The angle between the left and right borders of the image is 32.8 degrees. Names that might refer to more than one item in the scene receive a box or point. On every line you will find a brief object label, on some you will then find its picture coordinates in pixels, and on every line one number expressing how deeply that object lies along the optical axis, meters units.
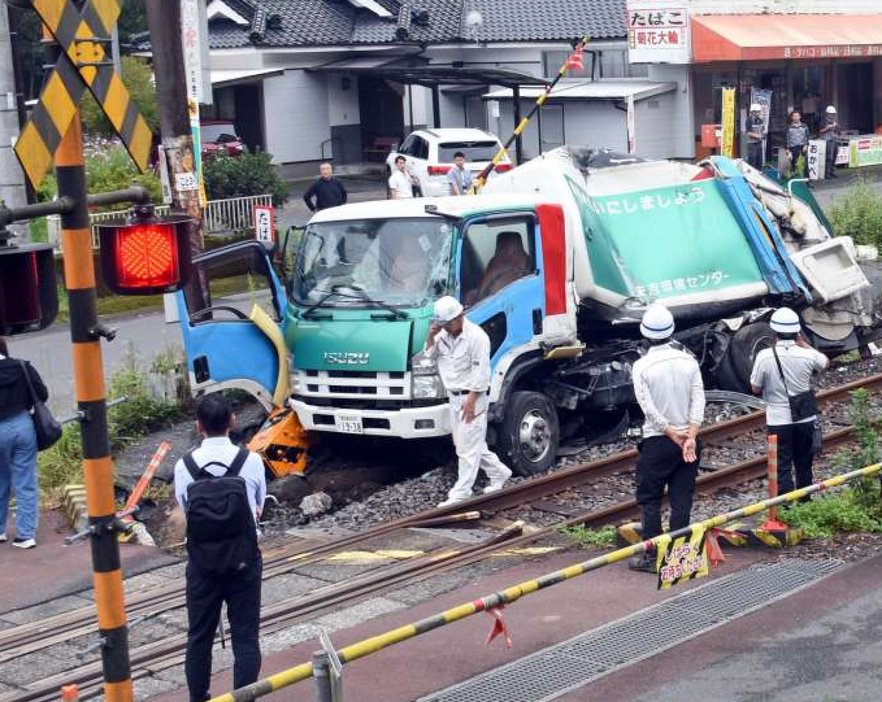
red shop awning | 36.19
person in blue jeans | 11.30
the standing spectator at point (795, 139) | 33.09
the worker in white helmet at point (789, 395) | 11.02
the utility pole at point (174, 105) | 13.91
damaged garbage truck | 12.84
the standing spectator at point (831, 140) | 36.03
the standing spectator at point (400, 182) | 25.62
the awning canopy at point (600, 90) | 36.69
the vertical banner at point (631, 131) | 31.23
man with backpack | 7.36
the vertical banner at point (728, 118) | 28.69
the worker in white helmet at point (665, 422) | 9.58
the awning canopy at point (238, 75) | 37.03
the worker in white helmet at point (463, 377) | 12.13
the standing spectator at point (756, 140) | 34.72
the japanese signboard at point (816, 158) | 35.34
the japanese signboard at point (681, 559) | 8.48
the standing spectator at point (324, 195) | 23.52
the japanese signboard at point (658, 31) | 36.25
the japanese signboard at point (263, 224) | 17.67
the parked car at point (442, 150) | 31.42
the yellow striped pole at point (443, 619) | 6.18
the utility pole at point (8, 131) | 16.39
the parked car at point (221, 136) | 35.00
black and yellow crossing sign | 6.27
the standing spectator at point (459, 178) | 26.00
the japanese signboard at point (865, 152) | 38.03
